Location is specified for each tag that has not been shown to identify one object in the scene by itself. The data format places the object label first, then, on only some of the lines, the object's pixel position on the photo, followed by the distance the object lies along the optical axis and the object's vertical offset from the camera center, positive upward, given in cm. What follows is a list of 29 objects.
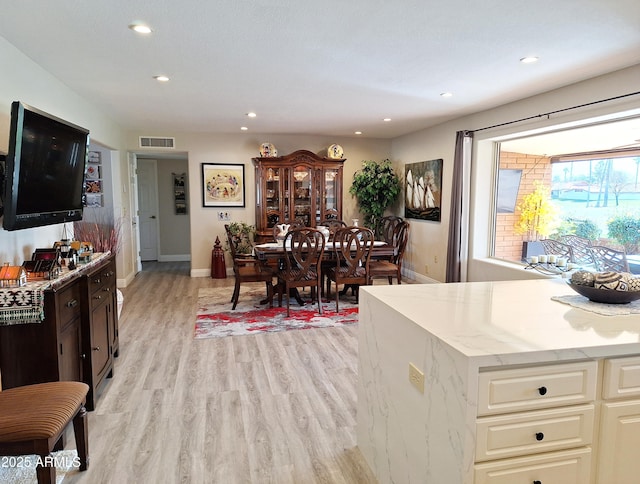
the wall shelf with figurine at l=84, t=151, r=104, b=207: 555 +33
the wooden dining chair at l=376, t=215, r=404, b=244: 671 -36
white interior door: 851 -5
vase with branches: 390 -29
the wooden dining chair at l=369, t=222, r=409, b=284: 510 -75
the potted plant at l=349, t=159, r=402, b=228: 698 +35
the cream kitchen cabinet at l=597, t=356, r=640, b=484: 143 -76
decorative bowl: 181 -39
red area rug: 423 -125
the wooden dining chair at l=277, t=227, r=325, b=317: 454 -59
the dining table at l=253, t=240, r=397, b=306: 470 -54
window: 375 +20
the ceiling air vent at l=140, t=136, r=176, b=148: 659 +102
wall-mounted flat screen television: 214 +21
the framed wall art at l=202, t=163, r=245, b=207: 686 +35
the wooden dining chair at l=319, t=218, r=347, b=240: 650 -29
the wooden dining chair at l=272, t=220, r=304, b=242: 577 -30
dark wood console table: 214 -74
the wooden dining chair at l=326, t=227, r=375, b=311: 476 -59
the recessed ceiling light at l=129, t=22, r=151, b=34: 249 +110
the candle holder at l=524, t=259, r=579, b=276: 350 -55
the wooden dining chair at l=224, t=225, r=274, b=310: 482 -79
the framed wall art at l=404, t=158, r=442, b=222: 603 +26
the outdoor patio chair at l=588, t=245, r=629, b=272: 374 -47
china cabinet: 675 +28
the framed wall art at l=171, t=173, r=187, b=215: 868 +29
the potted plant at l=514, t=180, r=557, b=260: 459 -13
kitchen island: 130 -64
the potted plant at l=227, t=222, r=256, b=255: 674 -48
